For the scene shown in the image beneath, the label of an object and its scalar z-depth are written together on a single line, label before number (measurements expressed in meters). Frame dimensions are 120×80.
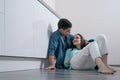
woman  2.19
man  3.08
